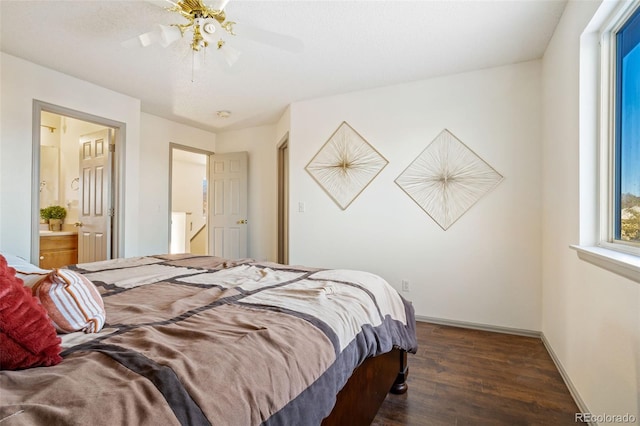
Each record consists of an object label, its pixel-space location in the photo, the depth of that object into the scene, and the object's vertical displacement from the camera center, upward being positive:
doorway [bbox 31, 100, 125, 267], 3.24 +0.31
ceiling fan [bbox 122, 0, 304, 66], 1.87 +1.15
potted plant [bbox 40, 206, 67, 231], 4.44 -0.09
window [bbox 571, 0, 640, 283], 1.46 +0.41
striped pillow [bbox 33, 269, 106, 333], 0.92 -0.28
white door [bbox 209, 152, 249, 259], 4.92 +0.11
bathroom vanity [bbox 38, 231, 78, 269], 3.89 -0.50
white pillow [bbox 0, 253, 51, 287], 0.97 -0.23
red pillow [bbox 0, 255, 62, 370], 0.68 -0.27
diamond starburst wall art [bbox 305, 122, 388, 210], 3.48 +0.53
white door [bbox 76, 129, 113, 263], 3.70 +0.15
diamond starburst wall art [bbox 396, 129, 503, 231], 3.02 +0.34
